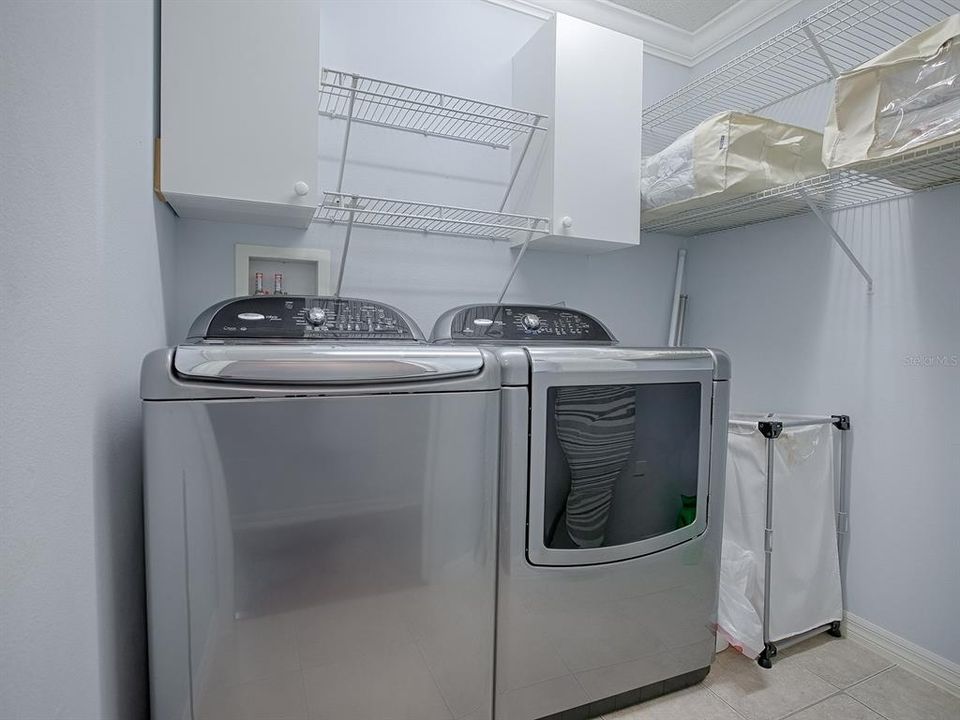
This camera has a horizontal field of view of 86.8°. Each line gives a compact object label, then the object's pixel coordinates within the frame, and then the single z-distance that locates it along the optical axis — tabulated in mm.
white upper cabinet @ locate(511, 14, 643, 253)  1876
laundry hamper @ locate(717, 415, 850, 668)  1763
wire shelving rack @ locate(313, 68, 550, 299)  1801
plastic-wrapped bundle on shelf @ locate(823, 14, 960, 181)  1281
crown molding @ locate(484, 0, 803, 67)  2223
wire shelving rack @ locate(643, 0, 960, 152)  1690
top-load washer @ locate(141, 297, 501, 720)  1024
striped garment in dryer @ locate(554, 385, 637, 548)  1379
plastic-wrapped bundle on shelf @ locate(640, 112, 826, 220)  1810
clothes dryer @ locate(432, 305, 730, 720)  1327
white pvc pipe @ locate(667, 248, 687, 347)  2559
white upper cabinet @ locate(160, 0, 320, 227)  1354
